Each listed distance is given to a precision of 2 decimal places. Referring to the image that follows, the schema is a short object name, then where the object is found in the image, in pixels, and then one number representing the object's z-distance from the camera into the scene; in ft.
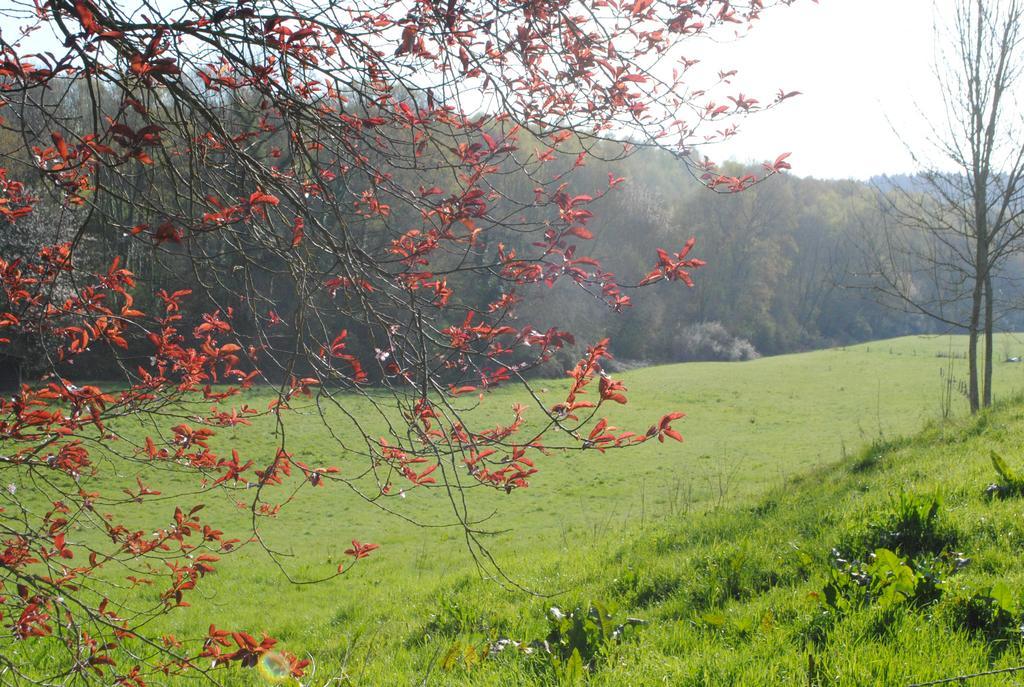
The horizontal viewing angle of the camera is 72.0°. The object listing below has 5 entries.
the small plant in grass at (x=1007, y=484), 15.49
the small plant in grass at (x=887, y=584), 11.43
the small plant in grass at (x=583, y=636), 12.66
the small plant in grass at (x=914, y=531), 13.84
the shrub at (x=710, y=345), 157.28
